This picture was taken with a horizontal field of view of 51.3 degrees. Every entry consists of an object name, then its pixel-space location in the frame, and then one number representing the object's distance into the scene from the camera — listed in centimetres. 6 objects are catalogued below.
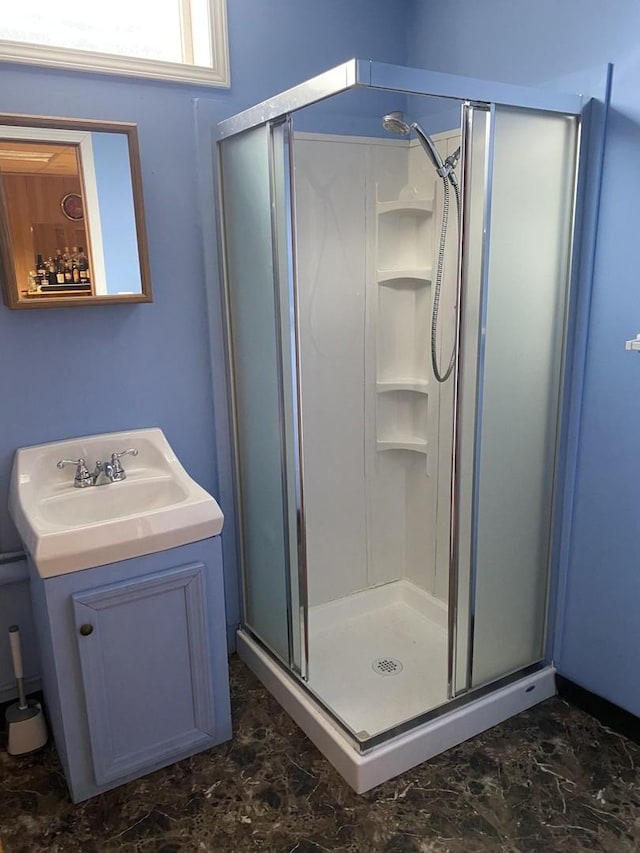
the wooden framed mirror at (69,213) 193
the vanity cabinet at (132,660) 180
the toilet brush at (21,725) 211
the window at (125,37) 201
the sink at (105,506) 174
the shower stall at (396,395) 189
